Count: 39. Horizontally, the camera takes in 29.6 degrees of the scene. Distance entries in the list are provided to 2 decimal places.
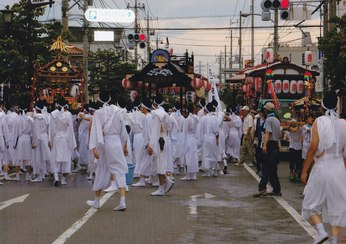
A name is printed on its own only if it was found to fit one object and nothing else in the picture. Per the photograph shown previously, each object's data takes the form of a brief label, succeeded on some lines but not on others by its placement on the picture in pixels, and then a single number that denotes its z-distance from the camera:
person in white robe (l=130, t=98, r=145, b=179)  17.29
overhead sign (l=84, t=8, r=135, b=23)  36.12
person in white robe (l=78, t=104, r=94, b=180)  20.35
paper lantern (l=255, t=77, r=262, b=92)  32.16
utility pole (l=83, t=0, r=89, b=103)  35.50
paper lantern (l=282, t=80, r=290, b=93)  28.83
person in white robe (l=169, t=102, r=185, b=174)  18.77
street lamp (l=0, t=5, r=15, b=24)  22.43
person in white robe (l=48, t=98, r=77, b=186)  16.28
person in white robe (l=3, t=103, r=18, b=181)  17.45
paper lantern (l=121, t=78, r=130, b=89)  27.93
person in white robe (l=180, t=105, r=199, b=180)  17.48
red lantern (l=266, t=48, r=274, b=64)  43.34
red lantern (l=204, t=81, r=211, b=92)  29.85
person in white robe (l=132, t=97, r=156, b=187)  15.06
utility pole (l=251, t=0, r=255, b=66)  60.40
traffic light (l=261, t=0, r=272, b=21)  23.42
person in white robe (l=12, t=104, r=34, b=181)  17.30
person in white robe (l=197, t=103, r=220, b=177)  18.31
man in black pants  14.00
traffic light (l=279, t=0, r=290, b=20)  23.78
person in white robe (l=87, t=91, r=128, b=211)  11.73
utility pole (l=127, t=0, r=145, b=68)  64.34
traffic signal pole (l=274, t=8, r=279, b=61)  36.62
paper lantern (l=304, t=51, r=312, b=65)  35.81
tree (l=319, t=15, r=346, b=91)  20.72
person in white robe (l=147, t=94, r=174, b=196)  14.10
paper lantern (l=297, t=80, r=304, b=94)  28.86
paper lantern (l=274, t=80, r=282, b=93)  28.75
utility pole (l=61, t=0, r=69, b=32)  33.56
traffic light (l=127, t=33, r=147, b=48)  37.84
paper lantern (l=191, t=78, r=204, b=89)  27.54
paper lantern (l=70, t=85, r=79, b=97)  32.91
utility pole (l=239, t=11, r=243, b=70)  75.94
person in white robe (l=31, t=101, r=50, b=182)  16.94
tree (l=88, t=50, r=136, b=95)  48.03
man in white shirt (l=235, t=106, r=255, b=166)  21.97
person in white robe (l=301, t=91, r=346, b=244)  8.24
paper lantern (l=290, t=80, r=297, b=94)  28.83
